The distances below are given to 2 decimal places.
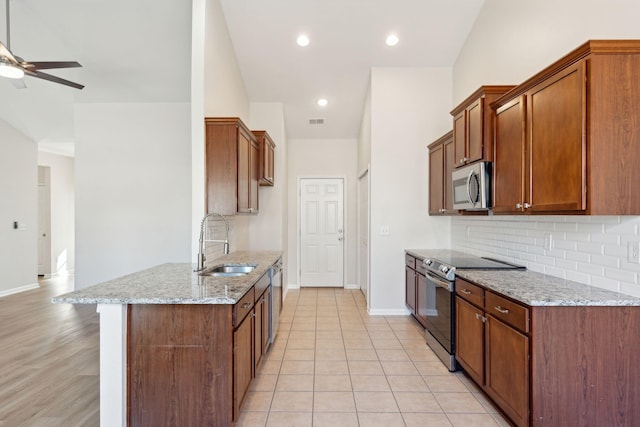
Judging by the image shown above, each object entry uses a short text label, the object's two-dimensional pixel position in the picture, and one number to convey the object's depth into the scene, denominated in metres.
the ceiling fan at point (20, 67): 2.92
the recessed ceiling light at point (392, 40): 4.22
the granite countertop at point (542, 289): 1.84
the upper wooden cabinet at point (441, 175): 3.83
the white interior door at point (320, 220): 6.51
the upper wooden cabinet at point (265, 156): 4.56
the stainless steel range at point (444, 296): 2.95
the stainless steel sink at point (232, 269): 3.13
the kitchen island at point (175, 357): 1.91
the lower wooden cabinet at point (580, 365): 1.83
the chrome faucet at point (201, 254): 2.72
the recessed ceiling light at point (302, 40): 4.27
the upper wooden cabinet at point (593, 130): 1.77
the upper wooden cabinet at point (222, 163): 3.31
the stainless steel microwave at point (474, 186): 2.82
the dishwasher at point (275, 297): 3.36
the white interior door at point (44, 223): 7.25
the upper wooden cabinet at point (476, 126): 2.81
